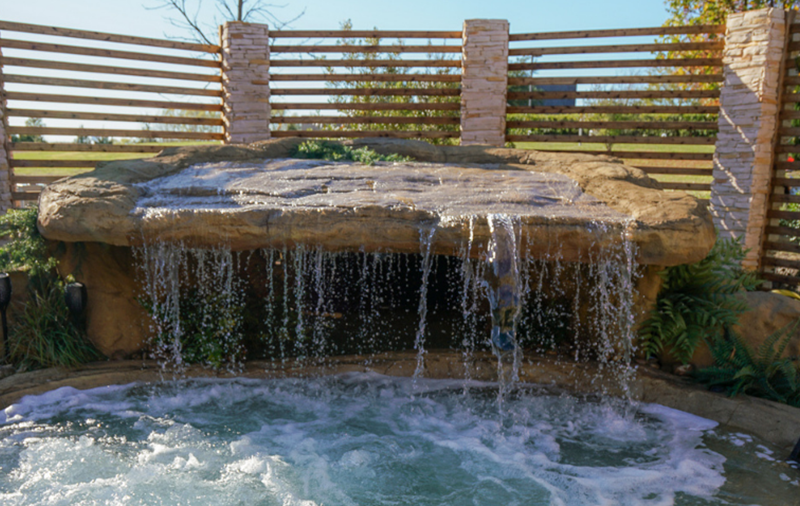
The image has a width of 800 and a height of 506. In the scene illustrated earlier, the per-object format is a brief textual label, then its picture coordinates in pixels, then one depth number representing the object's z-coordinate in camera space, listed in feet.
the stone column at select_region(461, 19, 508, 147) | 29.07
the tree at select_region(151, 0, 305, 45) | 44.01
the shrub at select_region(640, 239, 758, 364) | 15.53
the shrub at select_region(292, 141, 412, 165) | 21.85
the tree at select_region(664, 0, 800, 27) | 42.26
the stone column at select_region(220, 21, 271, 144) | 30.22
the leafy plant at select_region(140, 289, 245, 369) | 16.34
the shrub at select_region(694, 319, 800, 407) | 14.29
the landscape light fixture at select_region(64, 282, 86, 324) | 15.76
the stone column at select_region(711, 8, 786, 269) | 25.13
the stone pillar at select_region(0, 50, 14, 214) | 26.73
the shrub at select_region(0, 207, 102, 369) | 15.78
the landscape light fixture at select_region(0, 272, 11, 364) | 15.30
